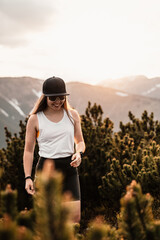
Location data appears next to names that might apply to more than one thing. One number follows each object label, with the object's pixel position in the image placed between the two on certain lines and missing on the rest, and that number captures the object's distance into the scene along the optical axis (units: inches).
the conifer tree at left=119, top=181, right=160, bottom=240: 32.1
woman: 101.0
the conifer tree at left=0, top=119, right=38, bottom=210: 245.6
